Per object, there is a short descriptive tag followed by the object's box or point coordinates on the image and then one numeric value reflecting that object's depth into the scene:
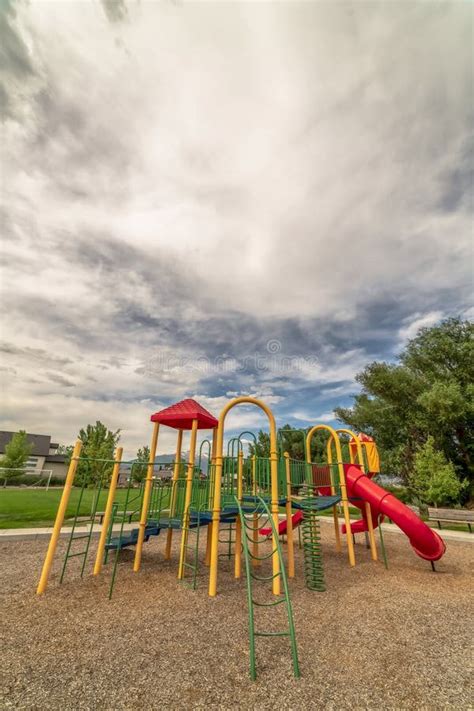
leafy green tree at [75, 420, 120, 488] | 26.90
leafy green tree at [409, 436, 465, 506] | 18.55
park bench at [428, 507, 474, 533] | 13.27
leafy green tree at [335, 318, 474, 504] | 23.78
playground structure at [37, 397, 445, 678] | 6.58
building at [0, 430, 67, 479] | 52.22
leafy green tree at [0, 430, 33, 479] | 32.97
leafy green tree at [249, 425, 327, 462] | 32.88
